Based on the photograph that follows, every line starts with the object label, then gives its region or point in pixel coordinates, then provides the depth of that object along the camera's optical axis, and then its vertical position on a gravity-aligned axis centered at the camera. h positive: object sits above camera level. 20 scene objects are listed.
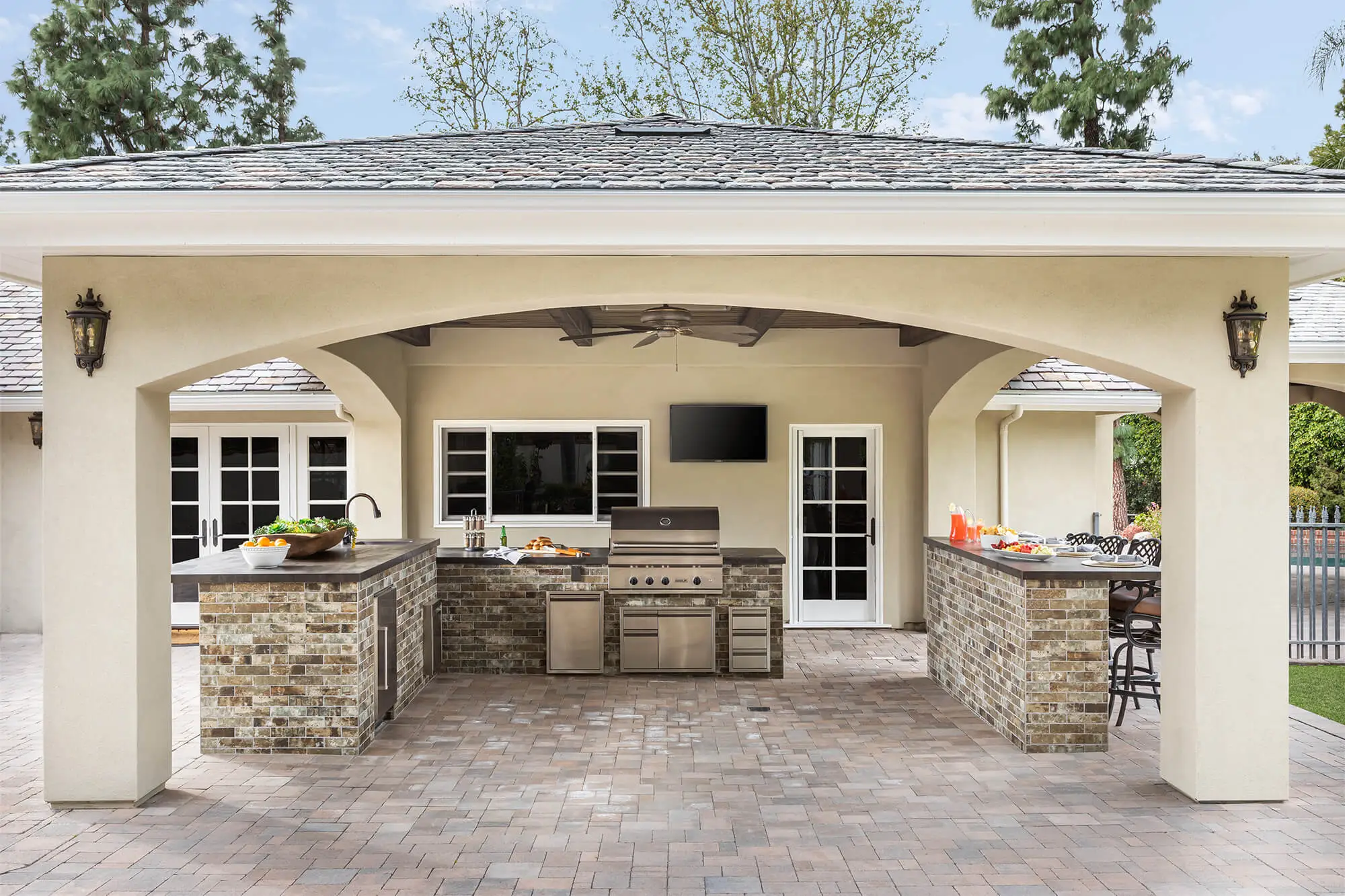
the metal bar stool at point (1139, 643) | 6.17 -1.29
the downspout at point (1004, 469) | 10.00 -0.26
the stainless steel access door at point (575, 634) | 7.77 -1.52
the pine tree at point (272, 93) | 18.89 +7.09
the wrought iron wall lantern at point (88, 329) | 4.73 +0.60
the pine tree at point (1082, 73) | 17.02 +6.70
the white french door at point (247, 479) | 9.73 -0.31
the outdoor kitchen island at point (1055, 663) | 5.68 -1.31
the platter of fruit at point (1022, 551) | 6.18 -0.72
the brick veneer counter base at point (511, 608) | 7.82 -1.33
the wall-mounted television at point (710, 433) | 9.72 +0.13
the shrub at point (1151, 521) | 15.39 -1.30
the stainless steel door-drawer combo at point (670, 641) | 7.70 -1.57
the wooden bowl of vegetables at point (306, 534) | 6.11 -0.56
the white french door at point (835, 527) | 9.99 -0.86
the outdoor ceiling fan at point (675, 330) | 6.88 +0.90
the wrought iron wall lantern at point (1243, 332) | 4.76 +0.55
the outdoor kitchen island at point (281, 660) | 5.68 -1.26
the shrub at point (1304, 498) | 15.57 -0.92
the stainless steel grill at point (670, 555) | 7.66 -0.88
